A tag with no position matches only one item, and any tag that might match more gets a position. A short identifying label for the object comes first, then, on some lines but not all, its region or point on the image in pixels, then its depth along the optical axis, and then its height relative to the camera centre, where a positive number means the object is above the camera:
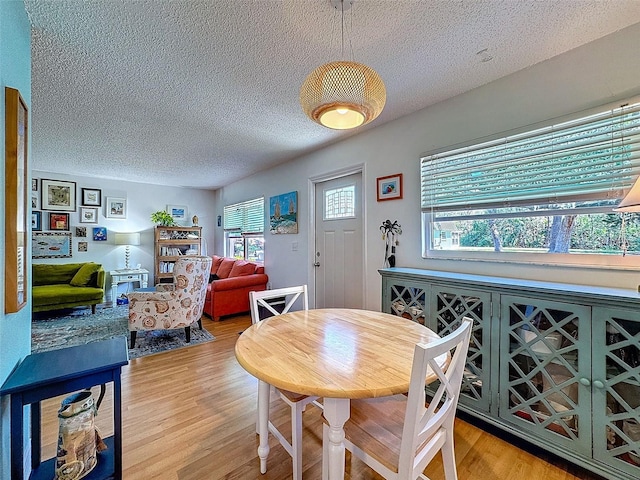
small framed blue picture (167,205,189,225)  5.92 +0.65
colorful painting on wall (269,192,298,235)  3.94 +0.42
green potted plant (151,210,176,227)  5.47 +0.46
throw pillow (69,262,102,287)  4.29 -0.56
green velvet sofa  3.83 -0.71
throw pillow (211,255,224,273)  5.33 -0.49
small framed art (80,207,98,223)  4.95 +0.50
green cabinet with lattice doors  1.25 -0.68
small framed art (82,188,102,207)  4.98 +0.85
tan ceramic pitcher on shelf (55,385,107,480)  1.12 -0.87
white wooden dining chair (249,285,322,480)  1.24 -0.92
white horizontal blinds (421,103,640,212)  1.53 +0.50
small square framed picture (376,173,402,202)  2.60 +0.53
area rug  2.99 -1.17
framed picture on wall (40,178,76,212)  4.64 +0.84
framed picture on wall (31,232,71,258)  4.58 -0.05
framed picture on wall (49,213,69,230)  4.68 +0.37
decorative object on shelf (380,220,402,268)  2.60 +0.00
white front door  3.10 -0.04
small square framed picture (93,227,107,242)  5.06 +0.14
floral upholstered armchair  2.92 -0.71
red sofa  3.97 -0.77
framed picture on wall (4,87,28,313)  1.08 +0.17
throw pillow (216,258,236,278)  4.88 -0.52
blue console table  1.04 -0.60
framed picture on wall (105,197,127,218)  5.22 +0.67
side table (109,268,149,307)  4.79 -0.69
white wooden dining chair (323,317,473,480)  0.81 -0.77
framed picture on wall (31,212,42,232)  4.51 +0.35
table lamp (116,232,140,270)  5.01 +0.04
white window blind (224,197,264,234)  4.85 +0.48
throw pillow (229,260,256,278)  4.51 -0.50
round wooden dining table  0.89 -0.49
